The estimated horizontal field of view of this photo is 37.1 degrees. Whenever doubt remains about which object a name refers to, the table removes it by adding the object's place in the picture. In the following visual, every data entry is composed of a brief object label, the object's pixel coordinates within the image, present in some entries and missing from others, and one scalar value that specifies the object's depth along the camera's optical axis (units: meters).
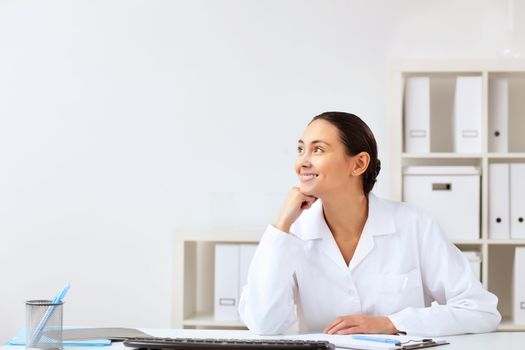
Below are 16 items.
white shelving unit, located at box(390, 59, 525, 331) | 3.13
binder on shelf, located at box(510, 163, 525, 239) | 3.14
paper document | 1.72
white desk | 1.77
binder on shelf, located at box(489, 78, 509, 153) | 3.19
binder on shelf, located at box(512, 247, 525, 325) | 3.12
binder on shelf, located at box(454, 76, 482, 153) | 3.15
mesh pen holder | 1.69
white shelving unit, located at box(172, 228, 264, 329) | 3.27
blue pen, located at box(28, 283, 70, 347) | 1.69
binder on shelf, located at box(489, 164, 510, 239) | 3.15
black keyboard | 1.54
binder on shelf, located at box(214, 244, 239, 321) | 3.27
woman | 2.15
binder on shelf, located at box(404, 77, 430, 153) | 3.15
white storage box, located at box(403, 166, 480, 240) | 3.13
